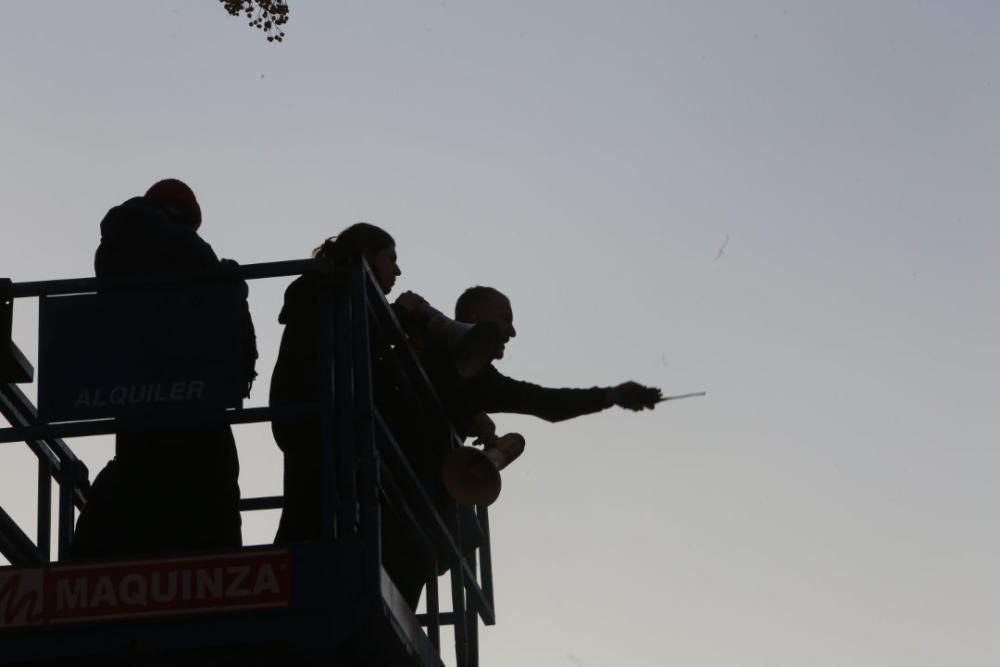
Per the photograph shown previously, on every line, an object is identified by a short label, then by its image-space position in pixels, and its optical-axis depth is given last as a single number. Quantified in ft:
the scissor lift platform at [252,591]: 46.68
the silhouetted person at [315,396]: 51.96
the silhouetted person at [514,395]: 57.11
